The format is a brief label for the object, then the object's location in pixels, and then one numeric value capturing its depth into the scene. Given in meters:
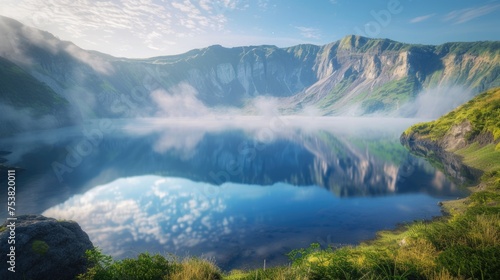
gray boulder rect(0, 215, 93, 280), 12.34
